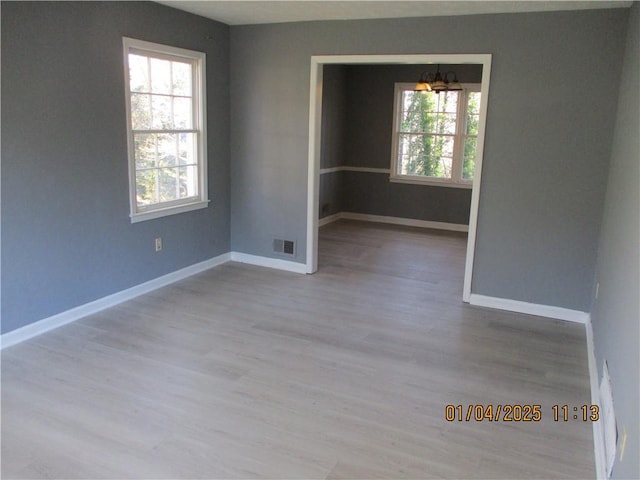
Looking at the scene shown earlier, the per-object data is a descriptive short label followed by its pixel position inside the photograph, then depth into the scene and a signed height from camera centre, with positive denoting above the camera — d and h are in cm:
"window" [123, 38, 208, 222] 439 +3
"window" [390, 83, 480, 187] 764 +8
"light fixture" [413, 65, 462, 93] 612 +69
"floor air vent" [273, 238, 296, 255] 550 -112
